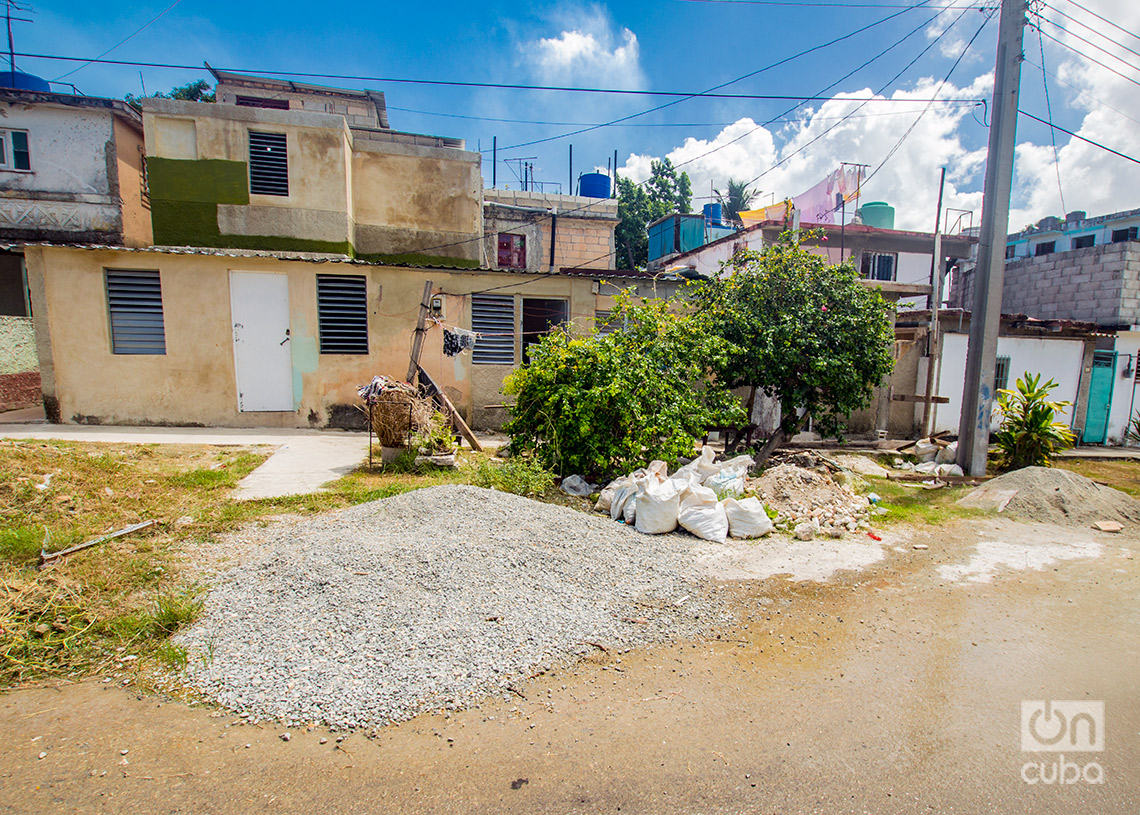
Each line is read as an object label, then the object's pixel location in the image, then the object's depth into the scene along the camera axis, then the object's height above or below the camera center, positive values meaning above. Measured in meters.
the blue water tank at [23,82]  16.69 +7.64
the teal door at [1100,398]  14.02 -1.00
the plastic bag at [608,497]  6.46 -1.66
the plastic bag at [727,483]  6.42 -1.49
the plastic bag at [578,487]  7.02 -1.71
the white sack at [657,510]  5.82 -1.63
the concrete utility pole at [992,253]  8.73 +1.64
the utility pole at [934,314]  10.34 +0.76
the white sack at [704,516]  5.78 -1.68
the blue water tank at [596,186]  21.55 +6.19
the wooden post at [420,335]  9.48 +0.21
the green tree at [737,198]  33.25 +9.04
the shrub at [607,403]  7.14 -0.68
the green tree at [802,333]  8.93 +0.32
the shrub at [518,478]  6.82 -1.57
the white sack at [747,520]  5.90 -1.73
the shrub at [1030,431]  9.40 -1.24
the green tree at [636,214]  27.89 +6.74
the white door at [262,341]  10.80 +0.07
